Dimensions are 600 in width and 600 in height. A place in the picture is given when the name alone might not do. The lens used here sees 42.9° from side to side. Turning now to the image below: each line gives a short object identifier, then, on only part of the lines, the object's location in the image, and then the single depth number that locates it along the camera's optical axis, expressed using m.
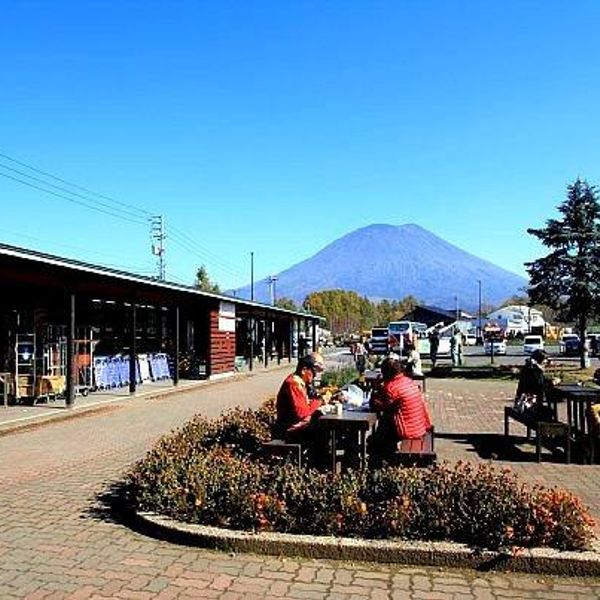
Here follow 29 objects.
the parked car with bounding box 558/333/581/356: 53.75
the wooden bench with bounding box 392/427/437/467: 6.77
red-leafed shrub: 5.25
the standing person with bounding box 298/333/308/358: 44.38
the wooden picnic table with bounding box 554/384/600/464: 9.05
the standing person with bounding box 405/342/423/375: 18.93
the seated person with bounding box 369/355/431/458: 7.43
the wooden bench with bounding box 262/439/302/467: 7.18
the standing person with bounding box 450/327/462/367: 34.28
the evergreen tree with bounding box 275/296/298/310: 103.56
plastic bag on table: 9.35
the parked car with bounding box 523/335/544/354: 53.72
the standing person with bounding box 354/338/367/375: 24.10
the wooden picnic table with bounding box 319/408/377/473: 7.19
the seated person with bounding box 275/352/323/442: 7.52
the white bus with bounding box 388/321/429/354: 39.15
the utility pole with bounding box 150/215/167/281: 63.78
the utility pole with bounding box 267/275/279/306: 95.47
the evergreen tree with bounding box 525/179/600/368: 28.66
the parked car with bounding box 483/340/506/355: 55.75
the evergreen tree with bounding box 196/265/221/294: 83.25
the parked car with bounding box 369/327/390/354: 51.06
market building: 15.31
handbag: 10.58
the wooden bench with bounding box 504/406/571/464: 9.02
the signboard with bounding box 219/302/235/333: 26.40
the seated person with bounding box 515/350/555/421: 10.45
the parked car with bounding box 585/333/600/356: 52.28
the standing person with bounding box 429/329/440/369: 34.12
